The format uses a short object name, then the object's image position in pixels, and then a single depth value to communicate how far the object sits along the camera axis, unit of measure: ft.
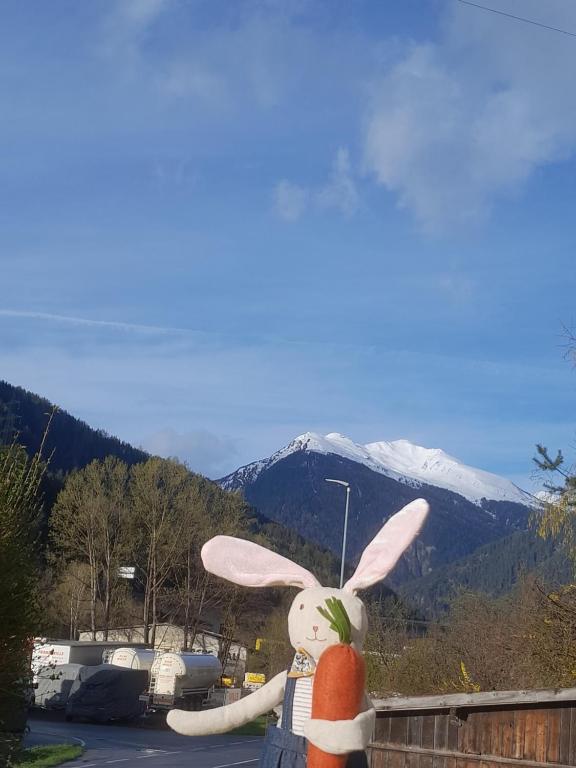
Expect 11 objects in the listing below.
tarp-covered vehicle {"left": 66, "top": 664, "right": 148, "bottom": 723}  111.55
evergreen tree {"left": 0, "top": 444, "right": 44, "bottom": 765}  28.19
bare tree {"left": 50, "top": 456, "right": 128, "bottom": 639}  149.69
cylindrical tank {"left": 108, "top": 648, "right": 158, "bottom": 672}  117.70
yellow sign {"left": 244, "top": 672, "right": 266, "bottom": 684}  118.62
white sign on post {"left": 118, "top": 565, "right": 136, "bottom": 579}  147.68
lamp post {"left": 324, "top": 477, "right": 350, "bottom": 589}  86.63
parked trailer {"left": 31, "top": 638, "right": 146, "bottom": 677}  124.26
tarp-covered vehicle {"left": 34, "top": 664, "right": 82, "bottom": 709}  119.05
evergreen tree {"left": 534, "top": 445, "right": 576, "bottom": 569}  38.01
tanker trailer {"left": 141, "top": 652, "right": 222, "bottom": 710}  115.19
